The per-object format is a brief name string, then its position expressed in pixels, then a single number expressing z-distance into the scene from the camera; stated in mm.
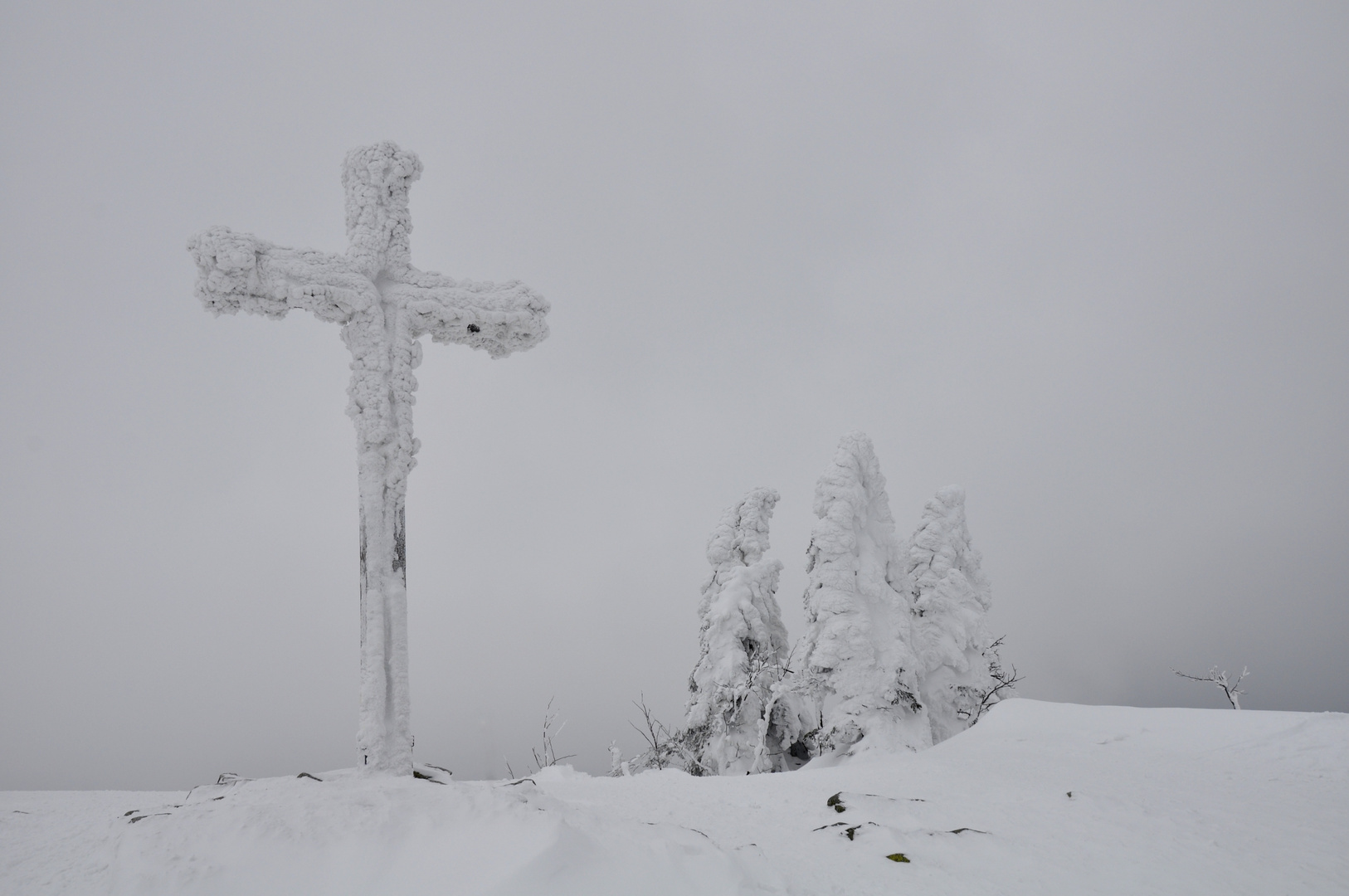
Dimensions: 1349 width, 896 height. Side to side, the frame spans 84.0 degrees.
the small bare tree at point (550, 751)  16953
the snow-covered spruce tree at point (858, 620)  16094
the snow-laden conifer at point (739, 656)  17672
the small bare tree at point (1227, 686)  20969
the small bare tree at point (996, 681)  18250
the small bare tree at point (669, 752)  18047
